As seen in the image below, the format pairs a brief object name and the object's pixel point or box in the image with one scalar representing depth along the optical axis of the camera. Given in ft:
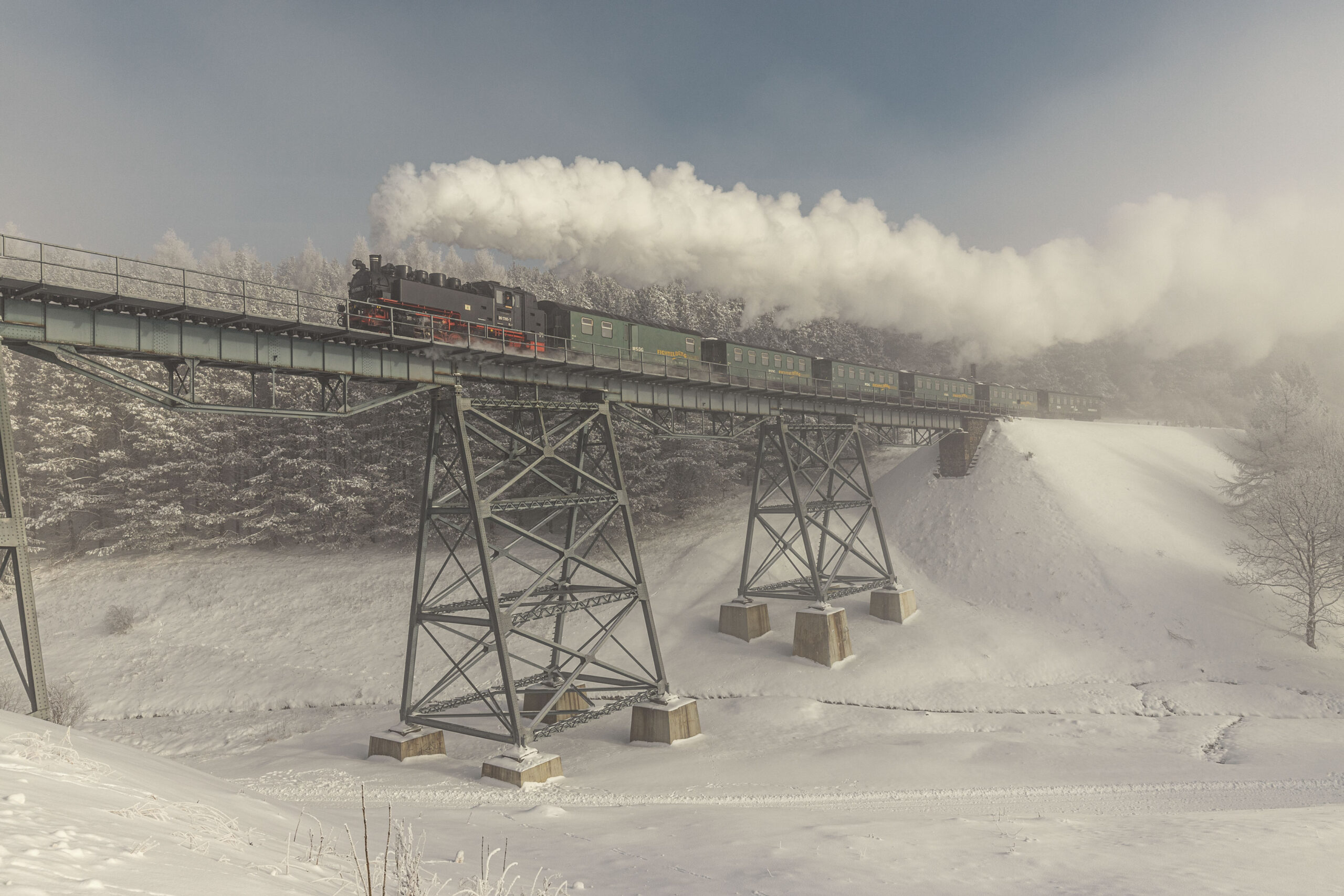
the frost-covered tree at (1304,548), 91.81
